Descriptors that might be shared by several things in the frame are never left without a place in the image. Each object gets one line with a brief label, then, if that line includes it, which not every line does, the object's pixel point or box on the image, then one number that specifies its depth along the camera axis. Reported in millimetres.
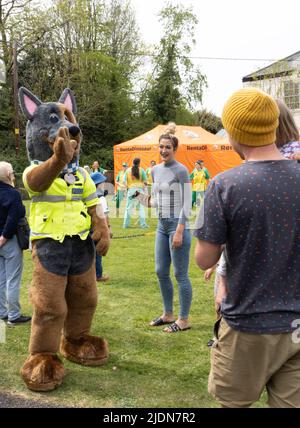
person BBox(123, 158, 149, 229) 11320
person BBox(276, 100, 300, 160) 2934
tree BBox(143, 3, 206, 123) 34812
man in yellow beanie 1950
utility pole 22447
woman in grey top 4605
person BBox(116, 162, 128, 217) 13633
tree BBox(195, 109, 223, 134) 43281
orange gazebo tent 21125
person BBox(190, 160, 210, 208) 15391
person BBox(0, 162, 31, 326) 4766
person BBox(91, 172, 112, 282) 6176
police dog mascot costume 3648
